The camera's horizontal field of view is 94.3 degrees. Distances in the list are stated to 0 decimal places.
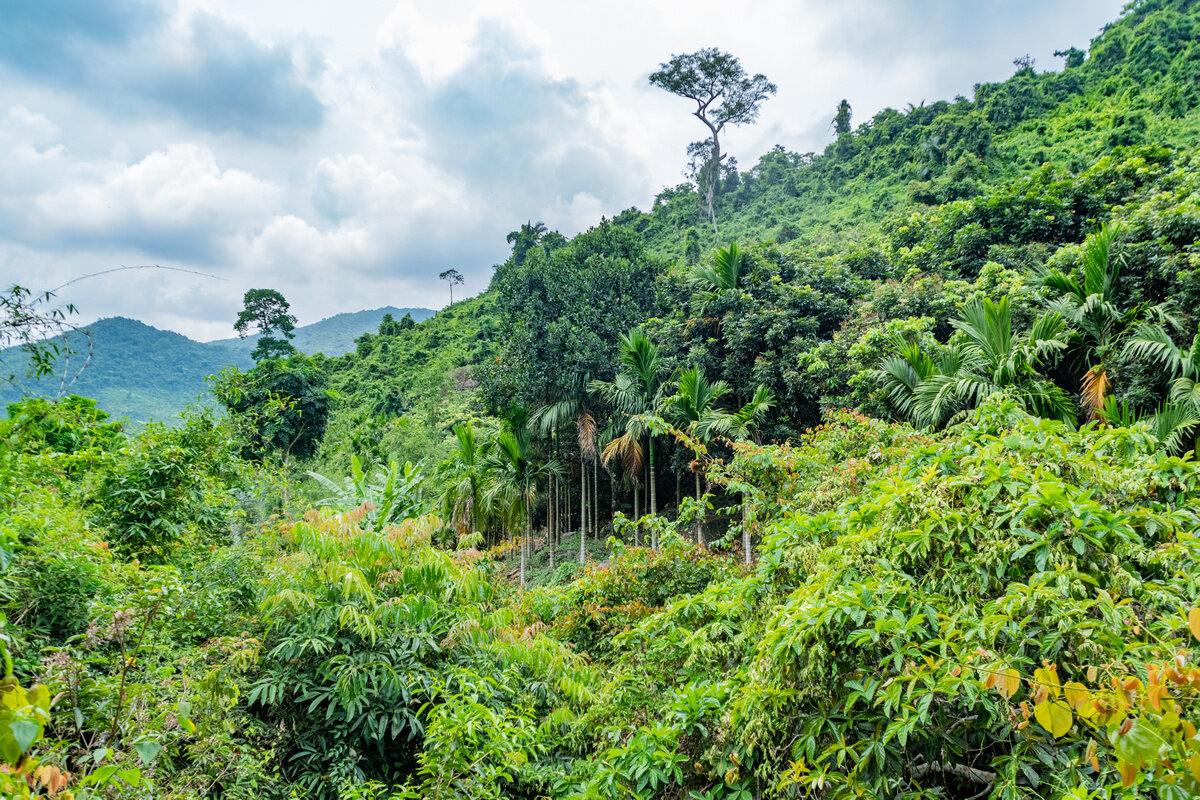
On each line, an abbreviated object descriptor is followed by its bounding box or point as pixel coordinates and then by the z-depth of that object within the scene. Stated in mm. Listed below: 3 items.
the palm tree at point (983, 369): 7191
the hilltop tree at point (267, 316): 33312
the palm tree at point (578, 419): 14977
